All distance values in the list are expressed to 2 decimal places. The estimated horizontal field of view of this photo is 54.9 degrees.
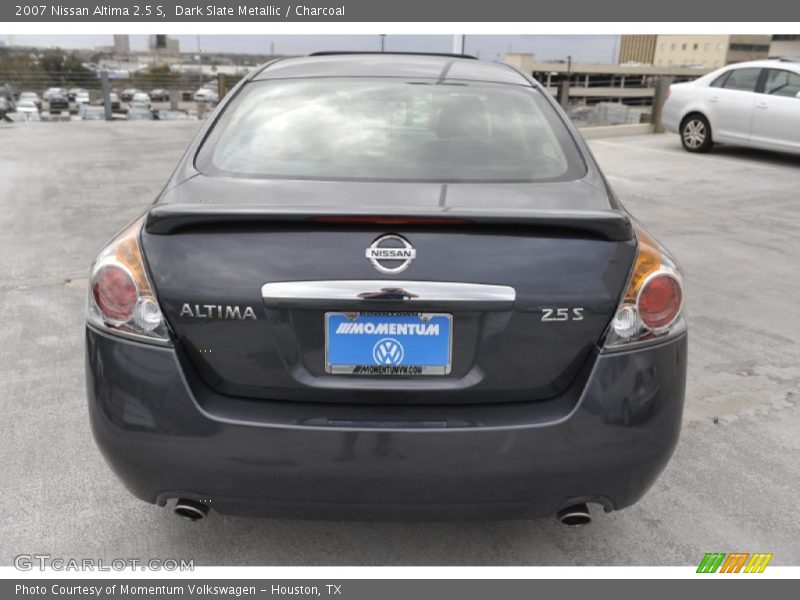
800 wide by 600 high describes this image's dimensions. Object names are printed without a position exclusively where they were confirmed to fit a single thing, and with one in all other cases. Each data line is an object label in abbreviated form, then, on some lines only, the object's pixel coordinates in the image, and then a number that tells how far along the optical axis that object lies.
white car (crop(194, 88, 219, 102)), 22.61
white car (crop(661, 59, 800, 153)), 11.67
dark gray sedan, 2.05
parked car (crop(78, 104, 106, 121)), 20.17
